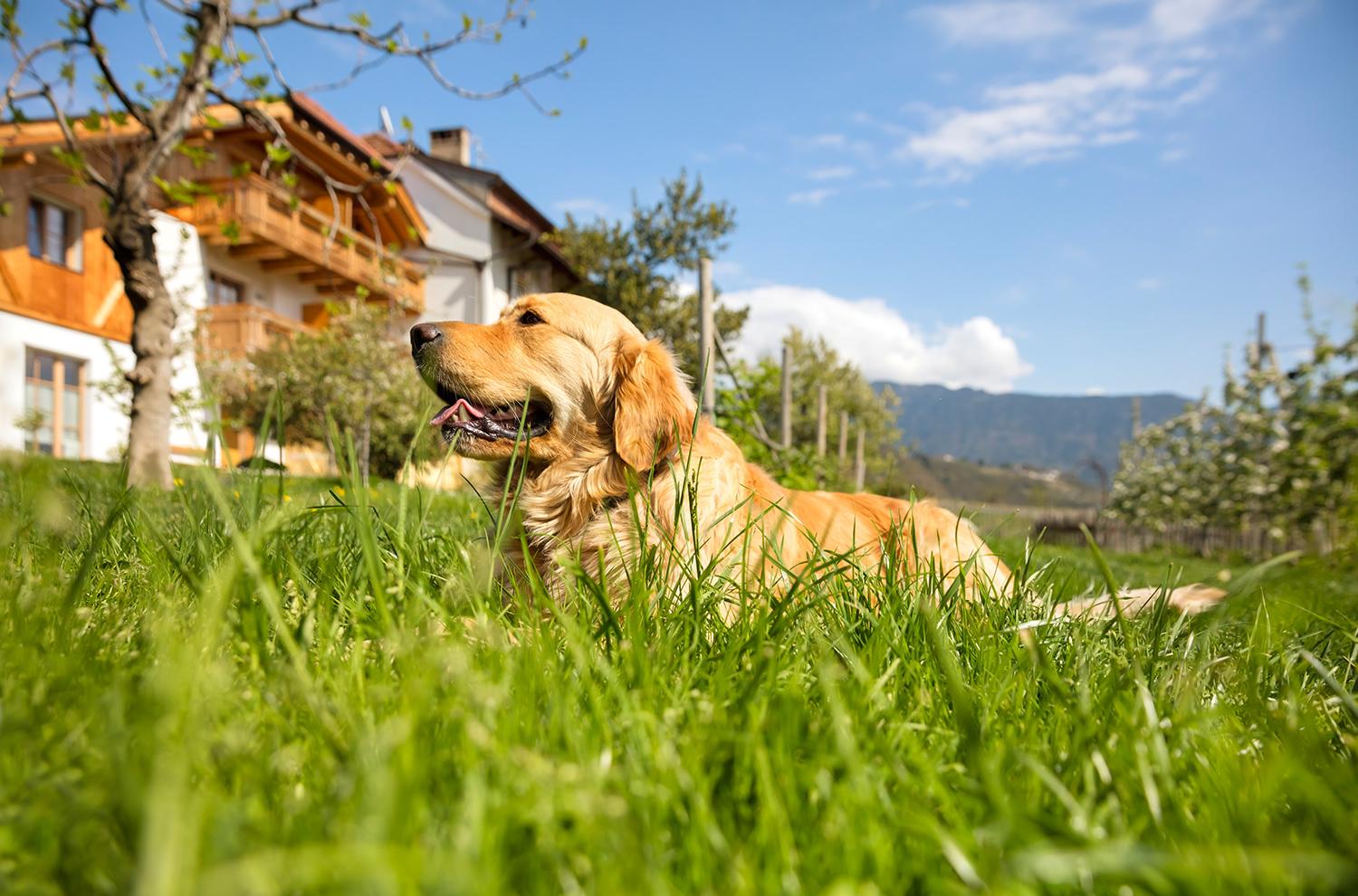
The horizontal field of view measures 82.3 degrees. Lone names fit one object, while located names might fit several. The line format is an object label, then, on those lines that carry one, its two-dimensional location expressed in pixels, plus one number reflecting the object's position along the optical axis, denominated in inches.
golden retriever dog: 114.8
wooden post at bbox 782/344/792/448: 495.0
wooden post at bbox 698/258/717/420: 283.8
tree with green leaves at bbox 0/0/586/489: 273.9
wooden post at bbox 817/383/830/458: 649.6
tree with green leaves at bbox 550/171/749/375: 1365.7
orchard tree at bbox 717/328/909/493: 350.6
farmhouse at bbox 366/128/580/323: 1337.4
